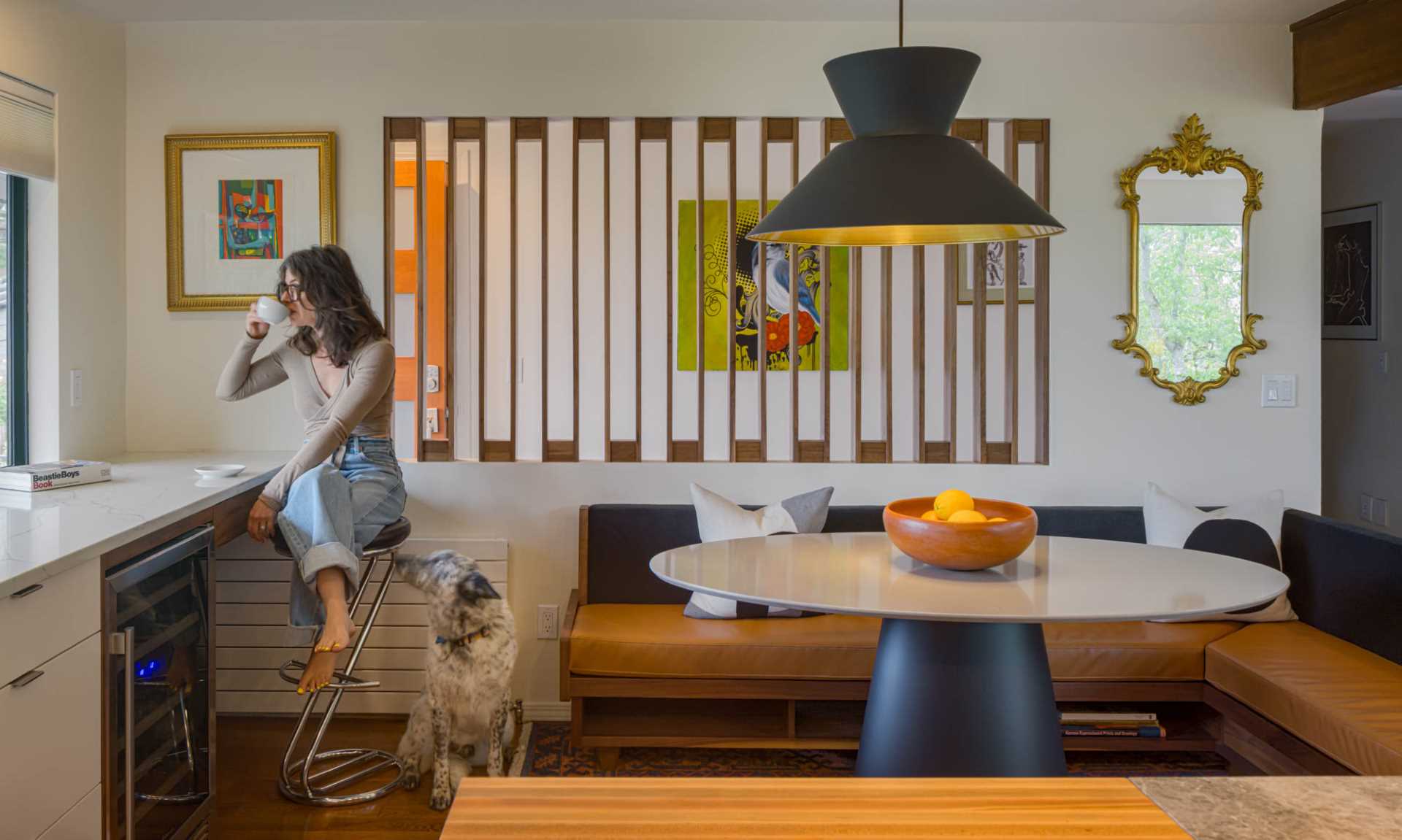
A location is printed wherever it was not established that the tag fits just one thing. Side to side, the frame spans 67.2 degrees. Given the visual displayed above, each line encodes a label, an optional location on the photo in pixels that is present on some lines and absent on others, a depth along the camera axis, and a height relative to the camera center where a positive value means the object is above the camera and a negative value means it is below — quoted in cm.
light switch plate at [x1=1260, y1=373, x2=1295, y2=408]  372 +7
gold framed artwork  362 +70
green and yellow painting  438 +49
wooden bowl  205 -25
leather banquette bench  288 -73
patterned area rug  321 -109
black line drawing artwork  503 +67
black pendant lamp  199 +48
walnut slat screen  365 +42
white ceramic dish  292 -16
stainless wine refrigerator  220 -64
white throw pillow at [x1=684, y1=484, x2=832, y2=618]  335 -35
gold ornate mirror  367 +49
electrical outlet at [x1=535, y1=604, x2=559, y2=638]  367 -73
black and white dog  291 -69
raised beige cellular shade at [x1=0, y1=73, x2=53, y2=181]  296 +83
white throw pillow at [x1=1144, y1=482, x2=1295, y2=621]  336 -38
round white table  191 -45
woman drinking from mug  276 -6
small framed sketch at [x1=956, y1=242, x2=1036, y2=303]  418 +57
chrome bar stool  297 -106
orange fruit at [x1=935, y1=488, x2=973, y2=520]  215 -19
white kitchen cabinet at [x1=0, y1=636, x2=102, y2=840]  181 -60
